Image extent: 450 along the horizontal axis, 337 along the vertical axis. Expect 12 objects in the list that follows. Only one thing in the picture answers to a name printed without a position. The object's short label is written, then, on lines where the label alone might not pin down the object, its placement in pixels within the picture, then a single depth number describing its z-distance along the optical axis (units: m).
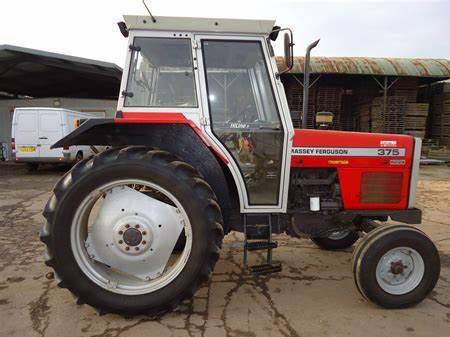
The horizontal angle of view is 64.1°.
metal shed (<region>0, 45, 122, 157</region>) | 11.33
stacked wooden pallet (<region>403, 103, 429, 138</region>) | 12.90
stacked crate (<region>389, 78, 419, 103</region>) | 13.45
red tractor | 2.62
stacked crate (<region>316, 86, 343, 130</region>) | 13.40
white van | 10.73
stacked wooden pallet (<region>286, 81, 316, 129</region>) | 13.27
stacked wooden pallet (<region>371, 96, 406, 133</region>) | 12.70
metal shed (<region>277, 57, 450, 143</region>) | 12.80
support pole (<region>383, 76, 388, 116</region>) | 12.58
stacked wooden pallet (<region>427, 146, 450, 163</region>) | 13.08
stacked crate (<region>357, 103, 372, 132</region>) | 13.43
